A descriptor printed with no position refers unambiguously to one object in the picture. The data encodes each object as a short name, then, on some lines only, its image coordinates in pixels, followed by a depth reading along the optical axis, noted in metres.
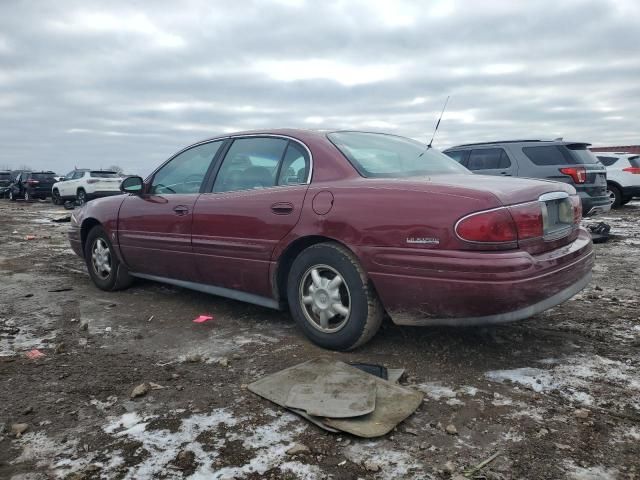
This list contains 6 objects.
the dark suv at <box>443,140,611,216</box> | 8.43
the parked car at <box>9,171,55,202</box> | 25.36
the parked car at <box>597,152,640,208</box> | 14.13
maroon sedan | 2.79
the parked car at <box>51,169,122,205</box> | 20.67
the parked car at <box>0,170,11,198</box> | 29.58
